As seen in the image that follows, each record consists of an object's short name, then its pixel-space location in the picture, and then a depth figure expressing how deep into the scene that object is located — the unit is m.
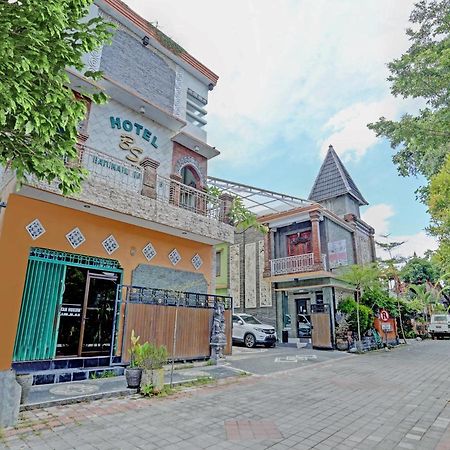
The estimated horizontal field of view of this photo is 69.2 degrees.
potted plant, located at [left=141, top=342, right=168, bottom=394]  5.92
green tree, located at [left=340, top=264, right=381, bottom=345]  14.95
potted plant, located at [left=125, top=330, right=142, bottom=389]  6.01
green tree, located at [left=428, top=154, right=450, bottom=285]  6.04
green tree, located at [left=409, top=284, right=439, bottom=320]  28.03
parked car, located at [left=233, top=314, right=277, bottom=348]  14.84
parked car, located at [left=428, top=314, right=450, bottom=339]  22.56
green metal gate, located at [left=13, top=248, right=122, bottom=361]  6.69
